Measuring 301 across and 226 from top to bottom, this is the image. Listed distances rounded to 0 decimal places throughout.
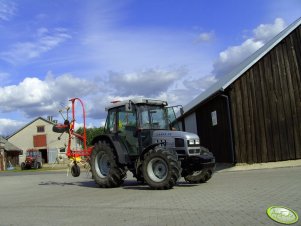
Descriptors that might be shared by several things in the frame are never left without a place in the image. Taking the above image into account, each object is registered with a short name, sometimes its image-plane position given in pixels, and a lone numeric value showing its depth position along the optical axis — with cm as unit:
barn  1292
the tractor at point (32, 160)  3215
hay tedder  1065
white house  4596
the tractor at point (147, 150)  832
